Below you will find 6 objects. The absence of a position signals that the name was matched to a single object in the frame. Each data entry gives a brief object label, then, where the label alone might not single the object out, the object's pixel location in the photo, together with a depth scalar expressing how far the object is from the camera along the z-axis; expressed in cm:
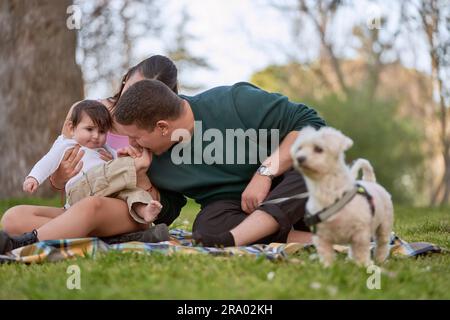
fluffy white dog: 265
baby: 382
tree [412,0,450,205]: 967
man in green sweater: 373
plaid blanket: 326
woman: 357
